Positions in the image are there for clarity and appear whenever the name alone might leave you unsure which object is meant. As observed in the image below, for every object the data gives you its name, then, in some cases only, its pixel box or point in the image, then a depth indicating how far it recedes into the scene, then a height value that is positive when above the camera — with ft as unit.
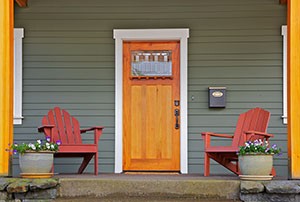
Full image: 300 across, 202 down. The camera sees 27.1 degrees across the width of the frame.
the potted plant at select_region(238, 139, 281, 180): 18.07 -1.54
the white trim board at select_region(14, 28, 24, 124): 25.16 +1.39
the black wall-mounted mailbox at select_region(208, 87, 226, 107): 24.79 +0.48
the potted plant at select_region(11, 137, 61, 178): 18.44 -1.57
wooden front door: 25.31 -0.05
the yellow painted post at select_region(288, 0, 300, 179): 18.60 +0.64
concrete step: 18.10 -2.35
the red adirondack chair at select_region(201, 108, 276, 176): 20.38 -0.95
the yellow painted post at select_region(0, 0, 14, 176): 19.07 +0.66
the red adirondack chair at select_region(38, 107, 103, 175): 21.02 -0.96
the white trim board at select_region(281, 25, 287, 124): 24.68 +1.50
